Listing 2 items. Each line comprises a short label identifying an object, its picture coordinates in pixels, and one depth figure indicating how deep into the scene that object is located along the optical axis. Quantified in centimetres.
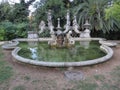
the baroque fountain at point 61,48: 299
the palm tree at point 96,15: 536
